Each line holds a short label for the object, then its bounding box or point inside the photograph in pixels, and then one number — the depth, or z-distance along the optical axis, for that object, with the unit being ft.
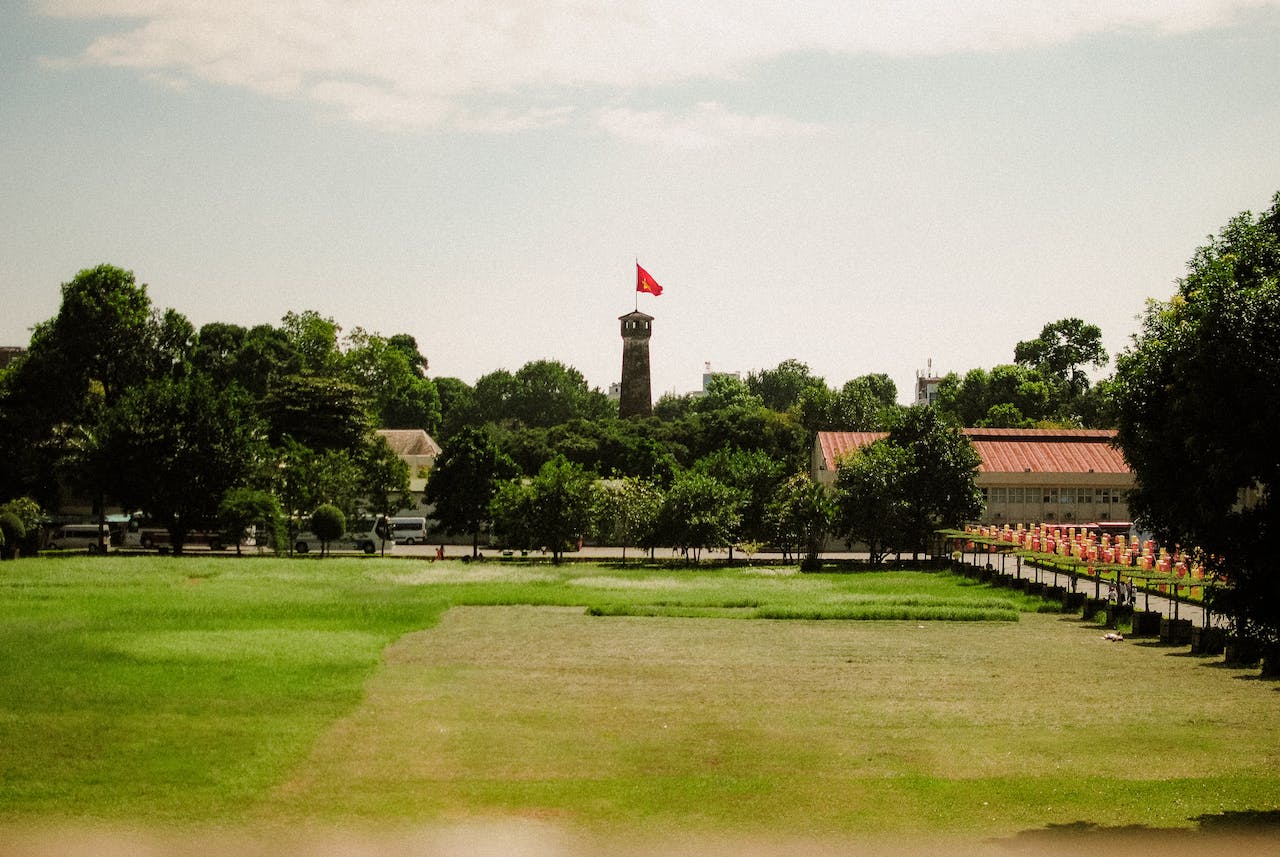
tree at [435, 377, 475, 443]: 518.78
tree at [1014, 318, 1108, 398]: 443.32
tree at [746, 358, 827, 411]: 551.18
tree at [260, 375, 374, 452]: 277.85
